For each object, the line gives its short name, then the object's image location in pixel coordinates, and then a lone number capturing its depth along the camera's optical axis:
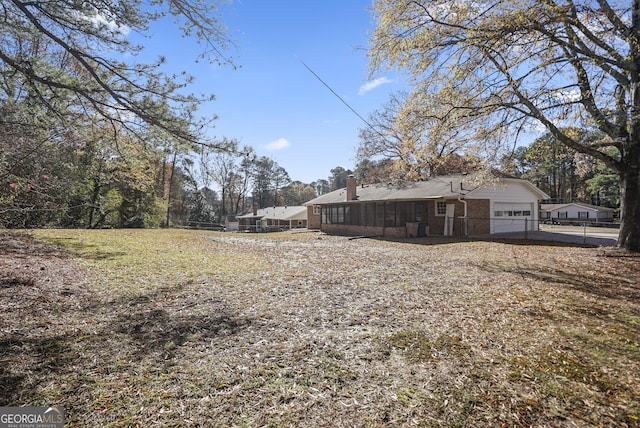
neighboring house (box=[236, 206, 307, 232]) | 35.75
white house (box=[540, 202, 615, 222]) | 37.59
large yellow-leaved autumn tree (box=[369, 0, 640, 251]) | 6.98
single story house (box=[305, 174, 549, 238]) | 16.25
